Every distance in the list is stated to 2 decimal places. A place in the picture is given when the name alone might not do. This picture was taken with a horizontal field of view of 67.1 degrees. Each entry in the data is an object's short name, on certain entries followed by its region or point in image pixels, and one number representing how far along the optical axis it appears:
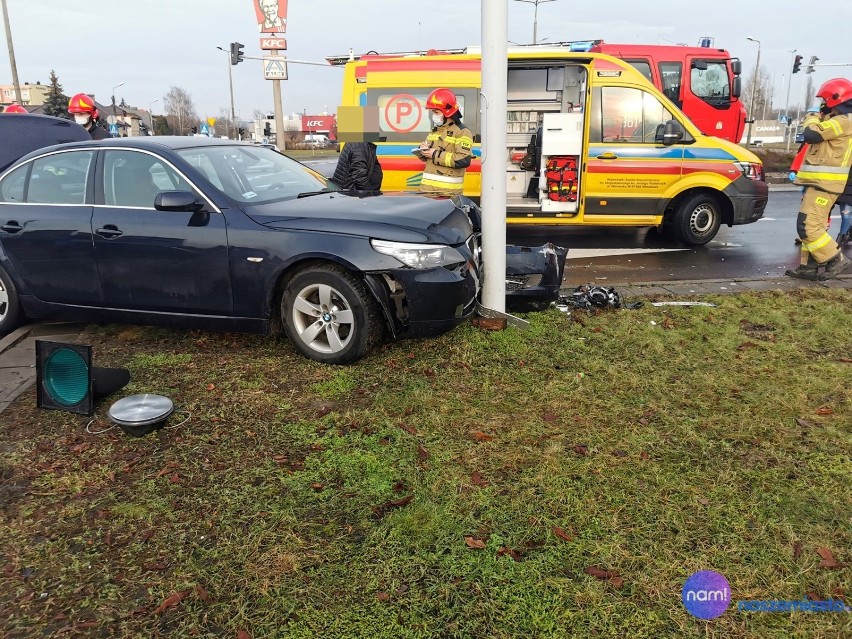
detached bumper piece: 5.83
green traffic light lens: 3.90
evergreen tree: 52.90
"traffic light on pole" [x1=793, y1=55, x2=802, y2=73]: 28.74
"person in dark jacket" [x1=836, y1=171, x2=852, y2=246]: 8.28
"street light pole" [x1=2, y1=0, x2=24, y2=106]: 26.94
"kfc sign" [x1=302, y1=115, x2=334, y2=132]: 94.00
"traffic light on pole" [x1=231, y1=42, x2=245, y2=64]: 25.83
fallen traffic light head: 3.88
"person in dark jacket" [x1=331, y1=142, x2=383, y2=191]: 7.04
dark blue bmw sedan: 4.51
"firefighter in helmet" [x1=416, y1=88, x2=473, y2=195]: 7.07
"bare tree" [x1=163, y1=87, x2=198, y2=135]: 101.50
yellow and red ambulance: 8.90
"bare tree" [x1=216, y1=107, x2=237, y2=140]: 69.81
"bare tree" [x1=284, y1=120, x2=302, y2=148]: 80.81
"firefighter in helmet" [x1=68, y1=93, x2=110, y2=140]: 8.69
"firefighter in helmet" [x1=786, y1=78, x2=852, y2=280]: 6.96
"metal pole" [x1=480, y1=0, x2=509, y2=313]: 4.99
